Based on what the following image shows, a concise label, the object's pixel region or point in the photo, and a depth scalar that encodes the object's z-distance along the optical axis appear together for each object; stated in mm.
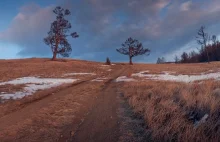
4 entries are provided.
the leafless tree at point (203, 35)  66500
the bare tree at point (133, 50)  74375
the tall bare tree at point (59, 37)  55250
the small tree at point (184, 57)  136988
